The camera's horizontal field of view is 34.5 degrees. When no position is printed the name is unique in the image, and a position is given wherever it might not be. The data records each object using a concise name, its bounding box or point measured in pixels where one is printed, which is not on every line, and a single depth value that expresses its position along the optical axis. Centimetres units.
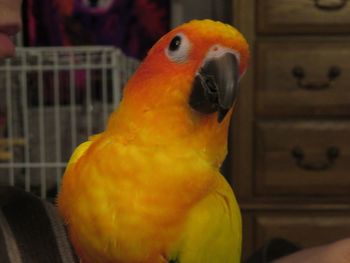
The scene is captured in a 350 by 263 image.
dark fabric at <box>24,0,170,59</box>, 126
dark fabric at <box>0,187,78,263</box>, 53
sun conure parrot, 27
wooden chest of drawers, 104
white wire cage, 98
